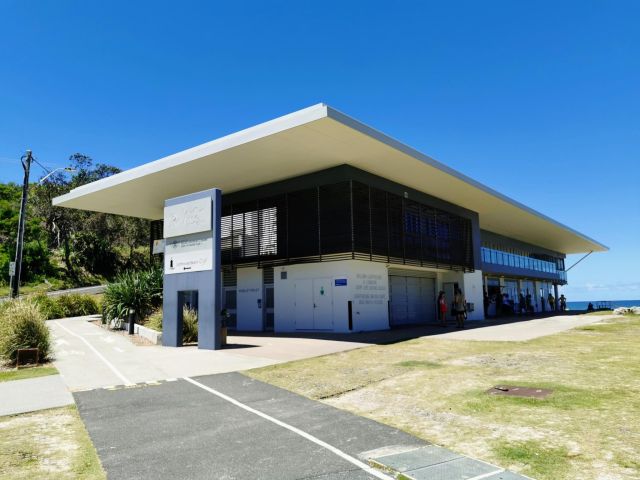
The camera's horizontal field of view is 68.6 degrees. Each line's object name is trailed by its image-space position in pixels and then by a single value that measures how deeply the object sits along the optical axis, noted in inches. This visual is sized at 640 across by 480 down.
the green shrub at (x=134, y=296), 796.6
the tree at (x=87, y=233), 1942.7
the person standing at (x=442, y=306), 922.7
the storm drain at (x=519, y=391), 292.8
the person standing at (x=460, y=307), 894.4
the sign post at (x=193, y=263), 596.1
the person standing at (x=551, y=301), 1933.7
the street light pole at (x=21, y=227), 789.4
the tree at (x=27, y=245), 1690.5
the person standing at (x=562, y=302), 2025.3
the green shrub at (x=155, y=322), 729.4
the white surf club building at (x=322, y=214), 707.4
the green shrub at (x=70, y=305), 1088.4
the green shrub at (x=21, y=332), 462.3
